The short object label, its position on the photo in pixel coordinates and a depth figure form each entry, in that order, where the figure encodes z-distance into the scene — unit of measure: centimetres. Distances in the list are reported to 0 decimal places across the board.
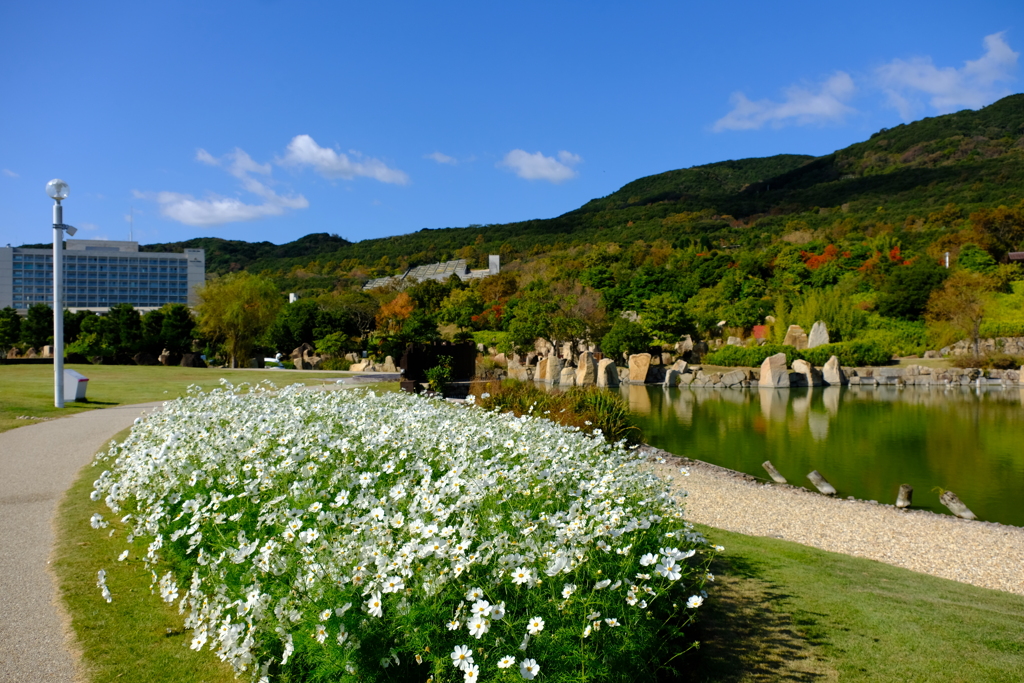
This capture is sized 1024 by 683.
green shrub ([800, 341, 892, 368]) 2819
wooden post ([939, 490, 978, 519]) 763
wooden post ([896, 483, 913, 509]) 795
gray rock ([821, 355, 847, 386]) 2581
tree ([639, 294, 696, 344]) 3083
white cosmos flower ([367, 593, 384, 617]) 220
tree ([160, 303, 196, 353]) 2955
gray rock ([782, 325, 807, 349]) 3006
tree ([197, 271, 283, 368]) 2928
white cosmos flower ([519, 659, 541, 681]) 202
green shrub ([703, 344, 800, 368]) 2769
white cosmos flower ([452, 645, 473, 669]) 204
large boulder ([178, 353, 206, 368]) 2798
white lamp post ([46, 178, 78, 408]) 1178
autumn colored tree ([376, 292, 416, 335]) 3322
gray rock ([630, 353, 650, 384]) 2712
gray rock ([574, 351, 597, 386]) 2506
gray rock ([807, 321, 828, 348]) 2953
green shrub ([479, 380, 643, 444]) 1034
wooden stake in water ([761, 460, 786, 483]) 932
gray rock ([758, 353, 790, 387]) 2496
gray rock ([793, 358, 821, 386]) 2589
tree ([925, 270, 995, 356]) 2834
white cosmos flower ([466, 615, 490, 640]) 208
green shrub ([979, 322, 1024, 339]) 2847
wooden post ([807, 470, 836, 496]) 863
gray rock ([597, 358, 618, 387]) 2545
